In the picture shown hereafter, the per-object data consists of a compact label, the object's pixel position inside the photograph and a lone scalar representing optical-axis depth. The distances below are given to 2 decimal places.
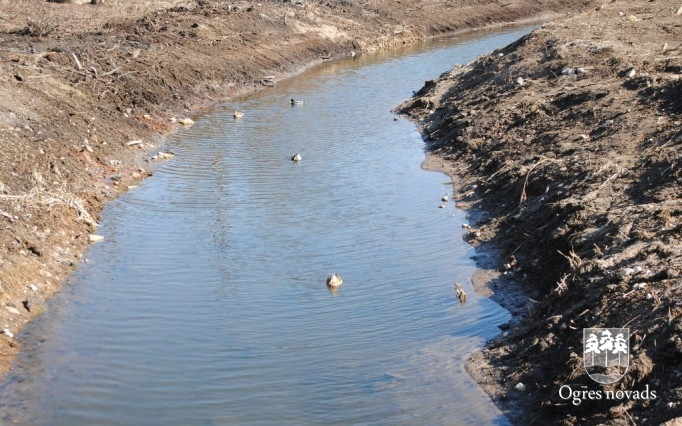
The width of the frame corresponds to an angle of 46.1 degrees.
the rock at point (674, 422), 5.43
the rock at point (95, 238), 11.27
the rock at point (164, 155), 15.65
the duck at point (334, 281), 9.64
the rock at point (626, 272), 7.60
